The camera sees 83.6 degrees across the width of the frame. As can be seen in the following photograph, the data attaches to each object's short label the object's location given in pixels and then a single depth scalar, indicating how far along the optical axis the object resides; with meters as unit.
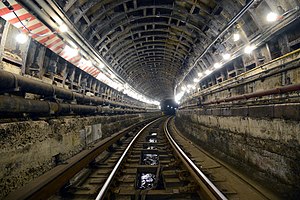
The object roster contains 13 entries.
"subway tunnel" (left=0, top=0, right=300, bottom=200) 3.21
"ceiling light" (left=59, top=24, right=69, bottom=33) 5.90
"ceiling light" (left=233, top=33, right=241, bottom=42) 7.05
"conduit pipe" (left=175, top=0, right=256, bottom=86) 5.57
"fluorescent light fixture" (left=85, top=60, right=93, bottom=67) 8.70
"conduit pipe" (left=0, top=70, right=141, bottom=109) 3.02
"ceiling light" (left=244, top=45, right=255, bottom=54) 6.32
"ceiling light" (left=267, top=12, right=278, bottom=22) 5.05
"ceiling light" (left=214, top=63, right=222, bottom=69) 8.87
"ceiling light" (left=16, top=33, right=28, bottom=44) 4.86
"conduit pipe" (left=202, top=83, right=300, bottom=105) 3.19
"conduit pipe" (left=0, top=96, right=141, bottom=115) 3.04
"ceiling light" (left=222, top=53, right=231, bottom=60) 7.92
